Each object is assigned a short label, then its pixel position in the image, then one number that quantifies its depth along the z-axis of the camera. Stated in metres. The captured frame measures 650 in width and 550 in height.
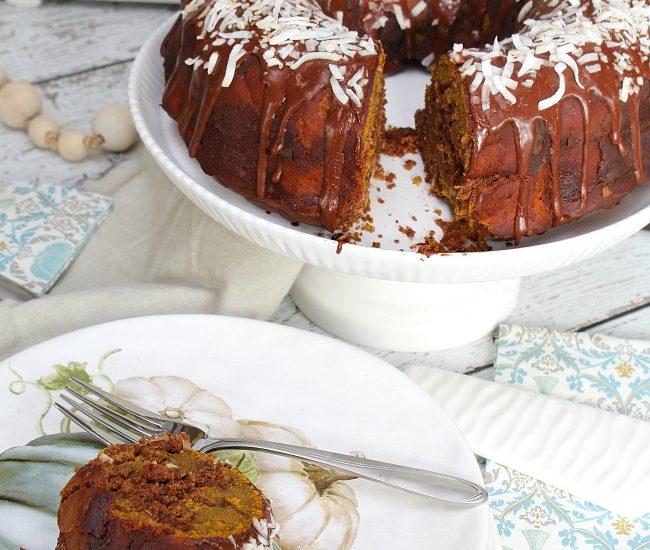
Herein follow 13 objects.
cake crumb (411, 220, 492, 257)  0.82
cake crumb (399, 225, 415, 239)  0.84
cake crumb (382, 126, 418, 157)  0.90
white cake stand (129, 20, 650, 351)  0.79
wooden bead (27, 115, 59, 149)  1.00
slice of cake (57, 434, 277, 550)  0.67
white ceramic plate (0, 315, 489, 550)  0.72
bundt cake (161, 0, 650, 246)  0.80
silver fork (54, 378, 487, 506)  0.72
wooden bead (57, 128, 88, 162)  0.99
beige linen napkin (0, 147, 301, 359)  0.86
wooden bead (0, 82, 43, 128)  1.00
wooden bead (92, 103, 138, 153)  0.99
